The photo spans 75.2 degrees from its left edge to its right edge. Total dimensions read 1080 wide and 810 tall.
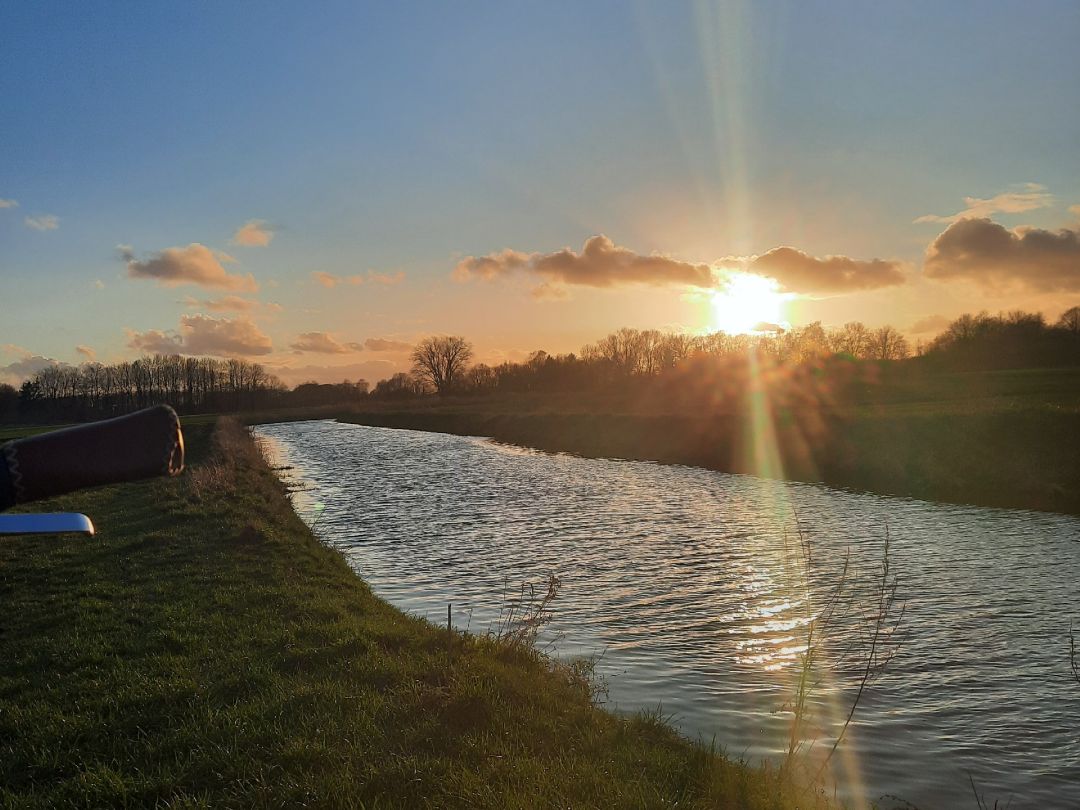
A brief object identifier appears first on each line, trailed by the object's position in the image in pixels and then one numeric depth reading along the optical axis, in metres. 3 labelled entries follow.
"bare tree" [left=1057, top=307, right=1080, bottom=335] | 73.56
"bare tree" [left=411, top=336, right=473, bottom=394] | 129.75
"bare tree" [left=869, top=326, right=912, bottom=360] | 104.38
